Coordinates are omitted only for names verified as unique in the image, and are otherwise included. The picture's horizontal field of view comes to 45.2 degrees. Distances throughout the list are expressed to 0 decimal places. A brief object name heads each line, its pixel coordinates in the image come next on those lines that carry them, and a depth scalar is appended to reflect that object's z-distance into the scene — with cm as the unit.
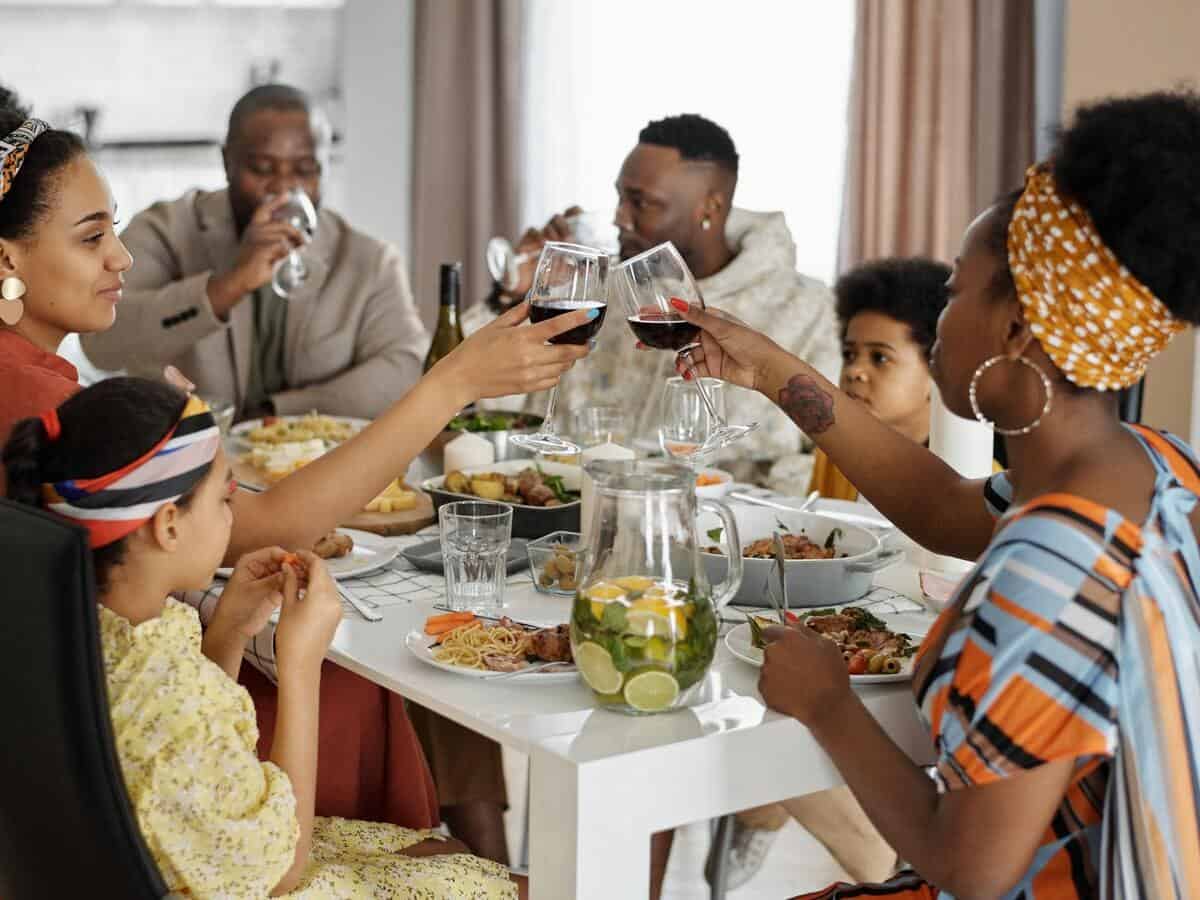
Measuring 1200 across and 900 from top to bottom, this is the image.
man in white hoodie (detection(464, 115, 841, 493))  332
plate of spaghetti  144
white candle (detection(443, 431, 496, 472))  238
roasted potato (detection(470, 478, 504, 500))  210
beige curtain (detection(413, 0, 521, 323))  552
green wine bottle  269
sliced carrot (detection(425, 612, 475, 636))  155
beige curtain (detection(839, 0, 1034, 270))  362
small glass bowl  177
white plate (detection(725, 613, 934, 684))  142
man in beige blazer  333
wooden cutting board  212
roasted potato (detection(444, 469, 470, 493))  215
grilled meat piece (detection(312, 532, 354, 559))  190
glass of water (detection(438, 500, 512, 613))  169
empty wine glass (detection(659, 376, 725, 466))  194
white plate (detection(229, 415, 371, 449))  280
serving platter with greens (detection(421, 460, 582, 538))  204
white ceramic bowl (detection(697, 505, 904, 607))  169
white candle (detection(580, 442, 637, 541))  210
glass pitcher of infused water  130
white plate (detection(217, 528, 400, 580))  183
